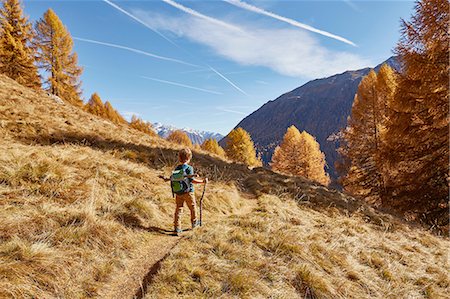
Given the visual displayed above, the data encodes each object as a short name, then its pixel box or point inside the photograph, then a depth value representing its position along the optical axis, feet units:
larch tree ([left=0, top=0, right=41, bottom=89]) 79.00
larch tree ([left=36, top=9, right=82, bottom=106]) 90.68
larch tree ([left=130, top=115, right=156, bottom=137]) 184.21
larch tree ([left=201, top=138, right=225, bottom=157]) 169.34
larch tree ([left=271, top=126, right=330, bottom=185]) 111.24
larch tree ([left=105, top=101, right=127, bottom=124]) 184.16
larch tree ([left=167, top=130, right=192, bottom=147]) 225.07
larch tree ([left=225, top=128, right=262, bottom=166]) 128.67
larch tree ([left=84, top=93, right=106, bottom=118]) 182.06
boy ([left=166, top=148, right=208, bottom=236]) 19.33
